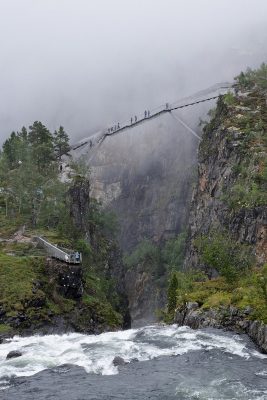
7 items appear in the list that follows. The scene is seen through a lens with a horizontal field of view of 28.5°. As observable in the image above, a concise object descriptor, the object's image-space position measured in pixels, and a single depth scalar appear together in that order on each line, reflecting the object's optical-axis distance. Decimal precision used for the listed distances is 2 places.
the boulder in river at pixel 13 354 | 52.79
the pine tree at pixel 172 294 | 85.60
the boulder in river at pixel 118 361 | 48.53
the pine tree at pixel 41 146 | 135.00
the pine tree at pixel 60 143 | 152.88
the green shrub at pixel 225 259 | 81.56
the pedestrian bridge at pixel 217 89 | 182.11
